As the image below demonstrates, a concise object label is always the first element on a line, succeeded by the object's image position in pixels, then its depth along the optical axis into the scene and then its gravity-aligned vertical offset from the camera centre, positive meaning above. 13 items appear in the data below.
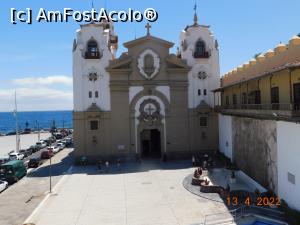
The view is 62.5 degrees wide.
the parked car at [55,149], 41.52 -5.83
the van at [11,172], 25.83 -5.88
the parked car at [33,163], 32.59 -6.24
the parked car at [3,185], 23.53 -6.63
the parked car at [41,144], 48.55 -5.80
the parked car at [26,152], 41.49 -6.16
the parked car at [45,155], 37.14 -5.93
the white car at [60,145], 45.05 -5.63
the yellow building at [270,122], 16.60 -0.99
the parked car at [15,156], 37.46 -6.16
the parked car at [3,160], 35.83 -6.37
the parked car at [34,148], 44.90 -6.00
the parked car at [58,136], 62.46 -5.31
